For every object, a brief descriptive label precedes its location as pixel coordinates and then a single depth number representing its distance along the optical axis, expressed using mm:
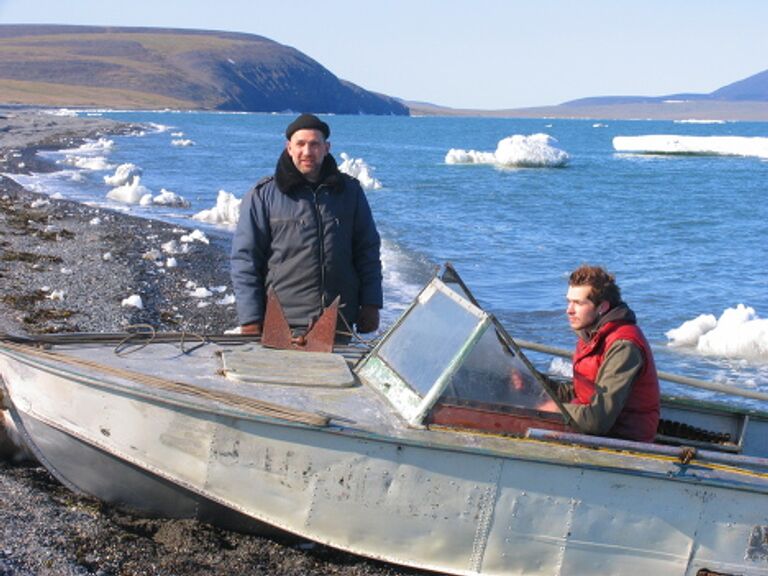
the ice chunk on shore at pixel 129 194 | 26703
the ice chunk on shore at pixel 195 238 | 17484
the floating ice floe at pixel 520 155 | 53719
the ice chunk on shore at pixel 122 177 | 31406
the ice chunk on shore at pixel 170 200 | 26578
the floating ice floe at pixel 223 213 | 22875
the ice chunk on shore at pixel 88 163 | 38309
